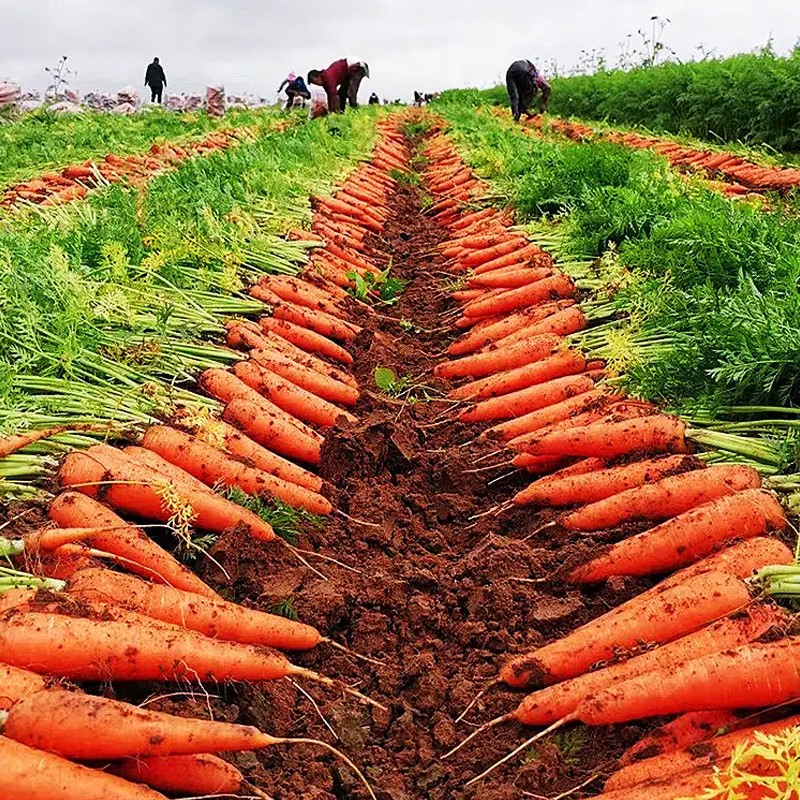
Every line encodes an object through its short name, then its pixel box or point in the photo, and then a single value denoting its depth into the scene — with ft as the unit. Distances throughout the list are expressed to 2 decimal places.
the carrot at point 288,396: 12.32
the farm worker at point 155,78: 96.19
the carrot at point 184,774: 6.19
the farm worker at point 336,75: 58.18
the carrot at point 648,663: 6.94
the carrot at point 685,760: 6.05
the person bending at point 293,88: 96.74
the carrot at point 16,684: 5.93
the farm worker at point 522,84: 60.08
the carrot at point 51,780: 5.41
